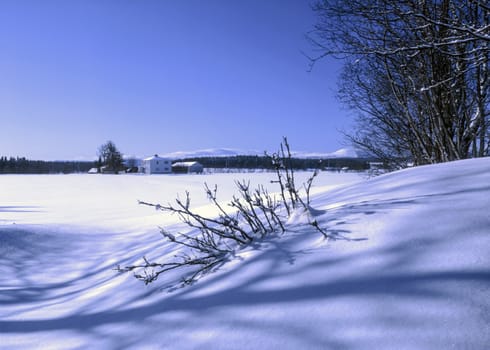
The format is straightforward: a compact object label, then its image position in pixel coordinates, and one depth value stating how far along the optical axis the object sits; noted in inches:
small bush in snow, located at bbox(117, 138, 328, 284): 85.3
